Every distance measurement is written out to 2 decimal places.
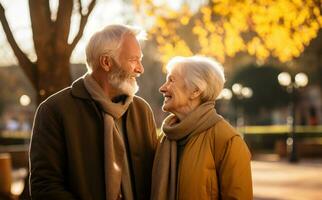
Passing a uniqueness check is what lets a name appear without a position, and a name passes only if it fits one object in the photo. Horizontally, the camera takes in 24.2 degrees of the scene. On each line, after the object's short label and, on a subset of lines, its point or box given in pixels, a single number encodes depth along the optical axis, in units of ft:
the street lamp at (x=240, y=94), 143.50
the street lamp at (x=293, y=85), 100.78
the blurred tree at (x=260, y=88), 158.30
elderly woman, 13.60
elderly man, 13.44
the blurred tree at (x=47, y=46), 35.45
